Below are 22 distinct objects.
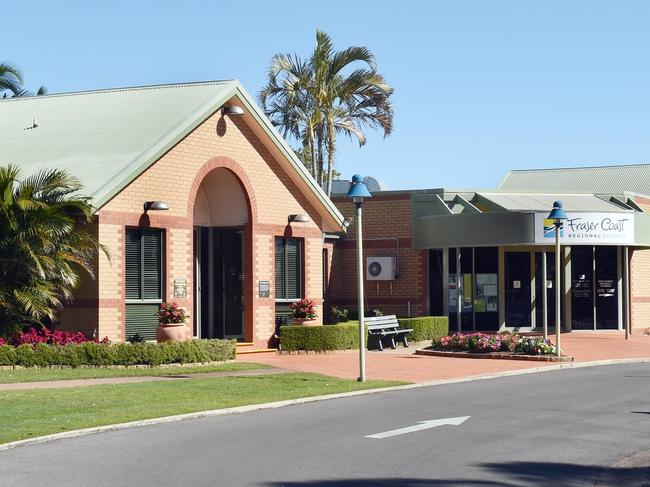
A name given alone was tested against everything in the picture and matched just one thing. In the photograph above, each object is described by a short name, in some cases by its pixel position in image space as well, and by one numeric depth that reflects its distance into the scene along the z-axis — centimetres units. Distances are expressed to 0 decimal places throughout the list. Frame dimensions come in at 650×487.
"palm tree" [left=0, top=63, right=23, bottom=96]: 4604
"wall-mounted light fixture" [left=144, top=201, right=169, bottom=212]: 2667
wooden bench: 3189
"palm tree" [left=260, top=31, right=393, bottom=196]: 4253
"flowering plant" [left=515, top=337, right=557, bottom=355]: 2792
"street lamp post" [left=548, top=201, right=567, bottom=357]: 2783
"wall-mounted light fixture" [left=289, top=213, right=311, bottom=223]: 3142
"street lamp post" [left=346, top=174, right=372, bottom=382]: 2064
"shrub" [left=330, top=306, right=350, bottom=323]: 3625
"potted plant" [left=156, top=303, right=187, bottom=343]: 2600
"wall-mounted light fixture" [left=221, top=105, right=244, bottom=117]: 2894
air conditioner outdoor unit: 3772
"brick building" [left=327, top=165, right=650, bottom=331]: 3647
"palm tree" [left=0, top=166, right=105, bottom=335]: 2389
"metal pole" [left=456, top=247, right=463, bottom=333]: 3656
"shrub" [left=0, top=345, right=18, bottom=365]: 2327
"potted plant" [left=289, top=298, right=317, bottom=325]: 3033
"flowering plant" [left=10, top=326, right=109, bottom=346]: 2429
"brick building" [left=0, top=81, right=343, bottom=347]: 2630
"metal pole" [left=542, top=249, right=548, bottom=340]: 2964
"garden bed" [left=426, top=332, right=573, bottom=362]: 2791
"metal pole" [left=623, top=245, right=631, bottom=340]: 3746
